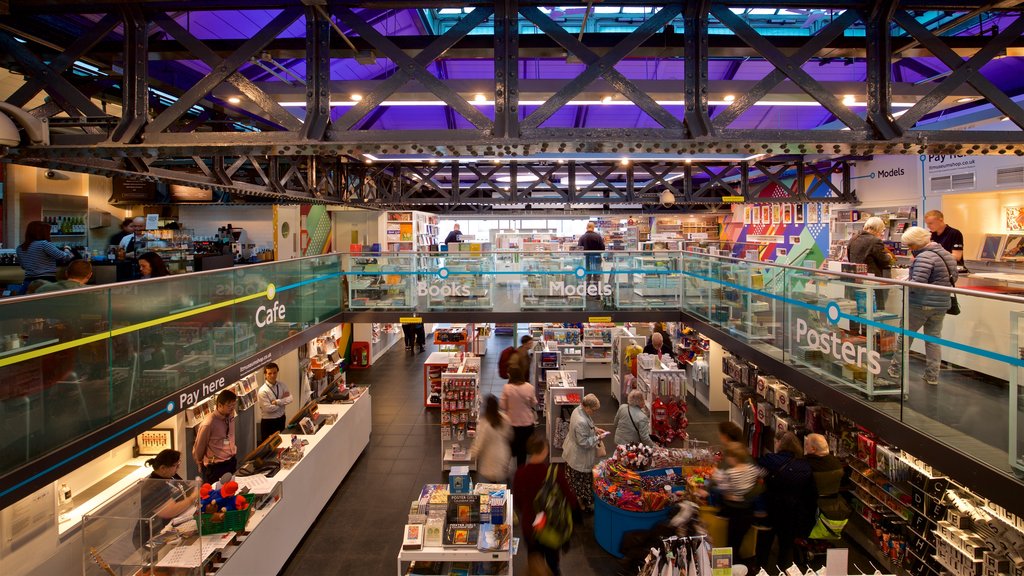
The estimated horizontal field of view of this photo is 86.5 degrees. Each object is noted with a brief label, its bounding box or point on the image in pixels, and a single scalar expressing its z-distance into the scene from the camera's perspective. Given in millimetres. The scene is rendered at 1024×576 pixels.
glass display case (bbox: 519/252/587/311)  10211
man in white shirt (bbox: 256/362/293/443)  7406
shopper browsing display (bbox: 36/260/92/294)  4406
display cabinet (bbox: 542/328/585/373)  12969
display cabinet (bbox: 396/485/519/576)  4770
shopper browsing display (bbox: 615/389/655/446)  6793
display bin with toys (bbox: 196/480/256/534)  4770
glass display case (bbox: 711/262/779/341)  6605
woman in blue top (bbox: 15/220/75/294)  4961
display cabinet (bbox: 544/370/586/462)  8273
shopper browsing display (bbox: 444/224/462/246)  15555
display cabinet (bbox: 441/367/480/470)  8414
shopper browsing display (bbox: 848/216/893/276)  5449
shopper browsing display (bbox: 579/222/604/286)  10180
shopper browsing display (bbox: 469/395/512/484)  5430
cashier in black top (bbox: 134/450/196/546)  4062
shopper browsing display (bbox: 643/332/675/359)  9406
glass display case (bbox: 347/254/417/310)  10305
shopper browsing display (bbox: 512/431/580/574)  4258
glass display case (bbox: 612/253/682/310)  10172
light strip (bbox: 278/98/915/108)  5688
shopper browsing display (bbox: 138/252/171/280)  6020
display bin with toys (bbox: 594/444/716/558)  5816
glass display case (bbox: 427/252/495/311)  10273
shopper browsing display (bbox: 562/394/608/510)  6500
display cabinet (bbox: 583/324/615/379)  13203
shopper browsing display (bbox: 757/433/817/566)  5129
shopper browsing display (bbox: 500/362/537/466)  6387
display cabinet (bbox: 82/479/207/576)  3883
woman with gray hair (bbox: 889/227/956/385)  3953
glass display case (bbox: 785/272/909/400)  4434
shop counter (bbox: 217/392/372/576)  5047
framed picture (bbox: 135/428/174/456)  6535
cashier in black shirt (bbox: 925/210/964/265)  5848
